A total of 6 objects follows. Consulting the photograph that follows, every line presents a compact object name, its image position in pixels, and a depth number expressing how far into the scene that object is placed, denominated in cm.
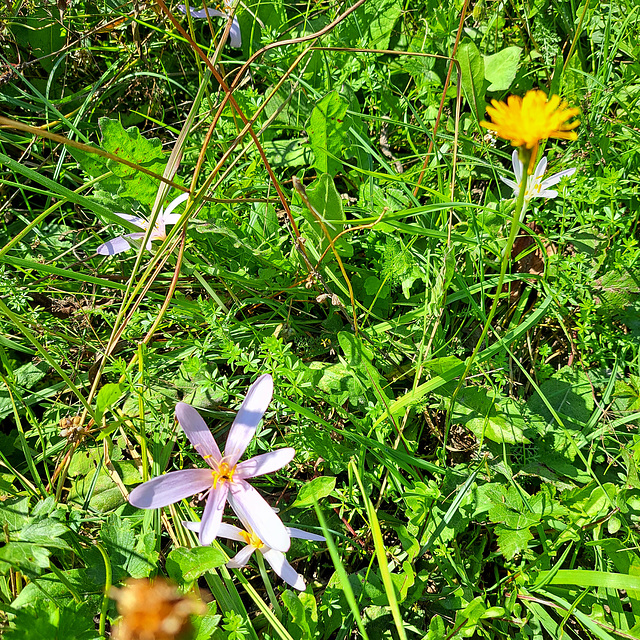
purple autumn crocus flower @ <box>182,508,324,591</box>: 38
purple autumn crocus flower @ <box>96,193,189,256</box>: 45
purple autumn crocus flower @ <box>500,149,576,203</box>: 46
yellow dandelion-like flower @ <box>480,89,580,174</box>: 32
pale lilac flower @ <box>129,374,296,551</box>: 37
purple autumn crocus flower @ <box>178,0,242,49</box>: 51
